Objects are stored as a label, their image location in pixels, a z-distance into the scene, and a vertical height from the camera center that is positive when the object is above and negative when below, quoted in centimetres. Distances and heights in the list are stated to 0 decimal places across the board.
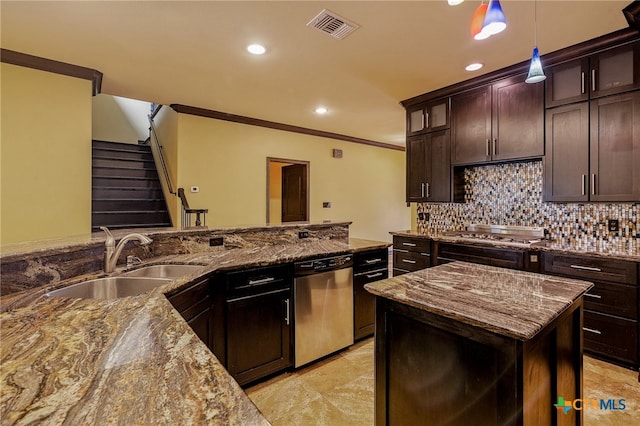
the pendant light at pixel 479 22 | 147 +94
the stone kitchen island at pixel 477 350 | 111 -56
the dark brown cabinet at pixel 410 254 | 375 -51
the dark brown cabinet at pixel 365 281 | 287 -64
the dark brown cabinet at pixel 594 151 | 259 +59
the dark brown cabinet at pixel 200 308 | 170 -58
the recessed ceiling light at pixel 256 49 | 280 +155
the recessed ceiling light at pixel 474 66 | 317 +157
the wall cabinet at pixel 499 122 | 315 +103
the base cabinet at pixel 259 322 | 214 -80
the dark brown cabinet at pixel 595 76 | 259 +127
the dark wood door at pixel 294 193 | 608 +45
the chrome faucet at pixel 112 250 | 186 -22
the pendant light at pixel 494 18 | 138 +90
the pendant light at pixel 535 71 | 177 +84
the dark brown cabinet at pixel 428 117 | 391 +131
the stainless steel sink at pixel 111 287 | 166 -43
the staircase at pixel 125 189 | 487 +44
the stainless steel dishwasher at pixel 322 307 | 247 -79
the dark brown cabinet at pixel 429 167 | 391 +63
